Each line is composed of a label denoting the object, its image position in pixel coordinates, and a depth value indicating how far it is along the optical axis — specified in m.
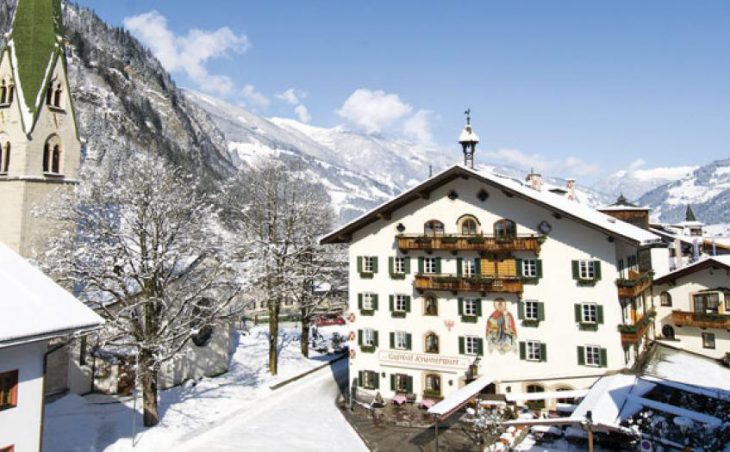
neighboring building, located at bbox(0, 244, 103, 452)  14.53
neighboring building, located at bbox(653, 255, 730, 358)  31.39
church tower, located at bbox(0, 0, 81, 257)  28.44
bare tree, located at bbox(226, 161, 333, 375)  32.97
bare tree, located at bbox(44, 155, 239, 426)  22.38
